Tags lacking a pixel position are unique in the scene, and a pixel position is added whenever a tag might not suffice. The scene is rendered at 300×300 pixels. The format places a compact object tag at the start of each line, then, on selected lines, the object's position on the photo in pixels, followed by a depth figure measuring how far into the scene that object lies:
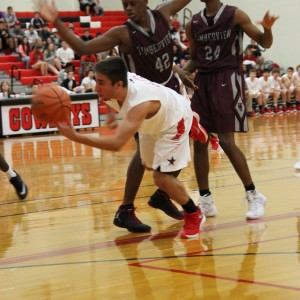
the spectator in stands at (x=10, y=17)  25.80
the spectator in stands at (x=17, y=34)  24.95
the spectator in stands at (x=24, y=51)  24.41
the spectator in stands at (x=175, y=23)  29.15
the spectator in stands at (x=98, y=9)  29.81
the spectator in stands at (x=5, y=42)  24.42
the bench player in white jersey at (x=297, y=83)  25.88
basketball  5.54
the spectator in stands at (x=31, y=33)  25.45
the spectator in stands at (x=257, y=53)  27.31
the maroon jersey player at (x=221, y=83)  7.23
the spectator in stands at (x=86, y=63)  23.98
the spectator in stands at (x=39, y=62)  23.84
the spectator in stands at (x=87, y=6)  29.54
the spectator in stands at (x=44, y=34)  25.86
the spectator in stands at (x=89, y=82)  21.67
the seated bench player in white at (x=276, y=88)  25.25
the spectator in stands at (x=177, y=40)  26.62
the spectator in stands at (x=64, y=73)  23.00
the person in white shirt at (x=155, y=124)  5.89
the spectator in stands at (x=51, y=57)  24.55
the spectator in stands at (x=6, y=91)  19.42
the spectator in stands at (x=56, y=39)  26.06
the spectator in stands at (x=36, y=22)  26.78
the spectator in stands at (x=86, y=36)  25.68
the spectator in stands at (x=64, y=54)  25.05
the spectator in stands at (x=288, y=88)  25.64
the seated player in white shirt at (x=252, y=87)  24.27
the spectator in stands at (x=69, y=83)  22.42
